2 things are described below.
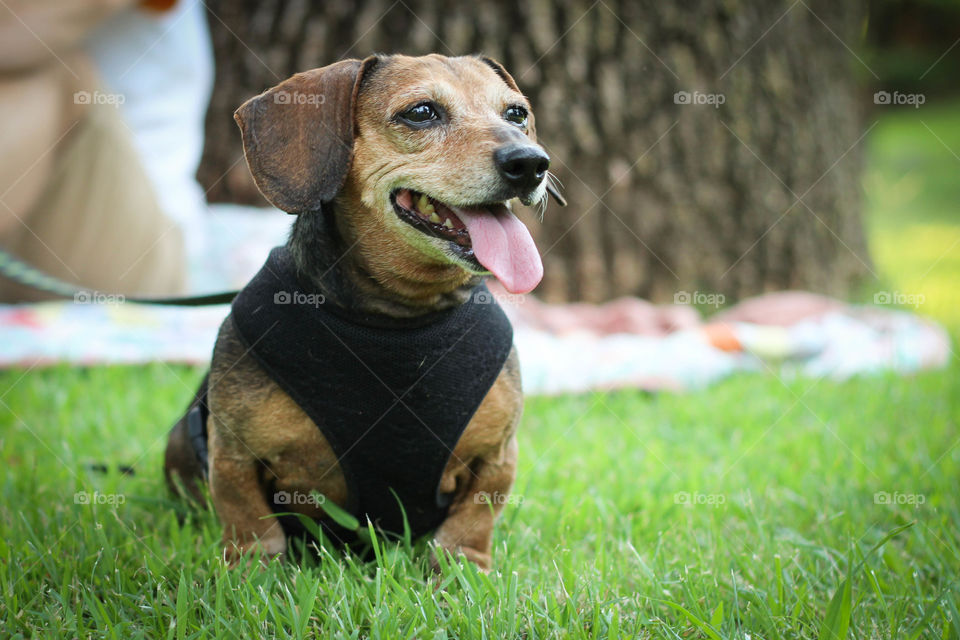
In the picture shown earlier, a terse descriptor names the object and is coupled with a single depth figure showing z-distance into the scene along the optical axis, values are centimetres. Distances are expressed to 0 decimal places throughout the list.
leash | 279
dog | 218
